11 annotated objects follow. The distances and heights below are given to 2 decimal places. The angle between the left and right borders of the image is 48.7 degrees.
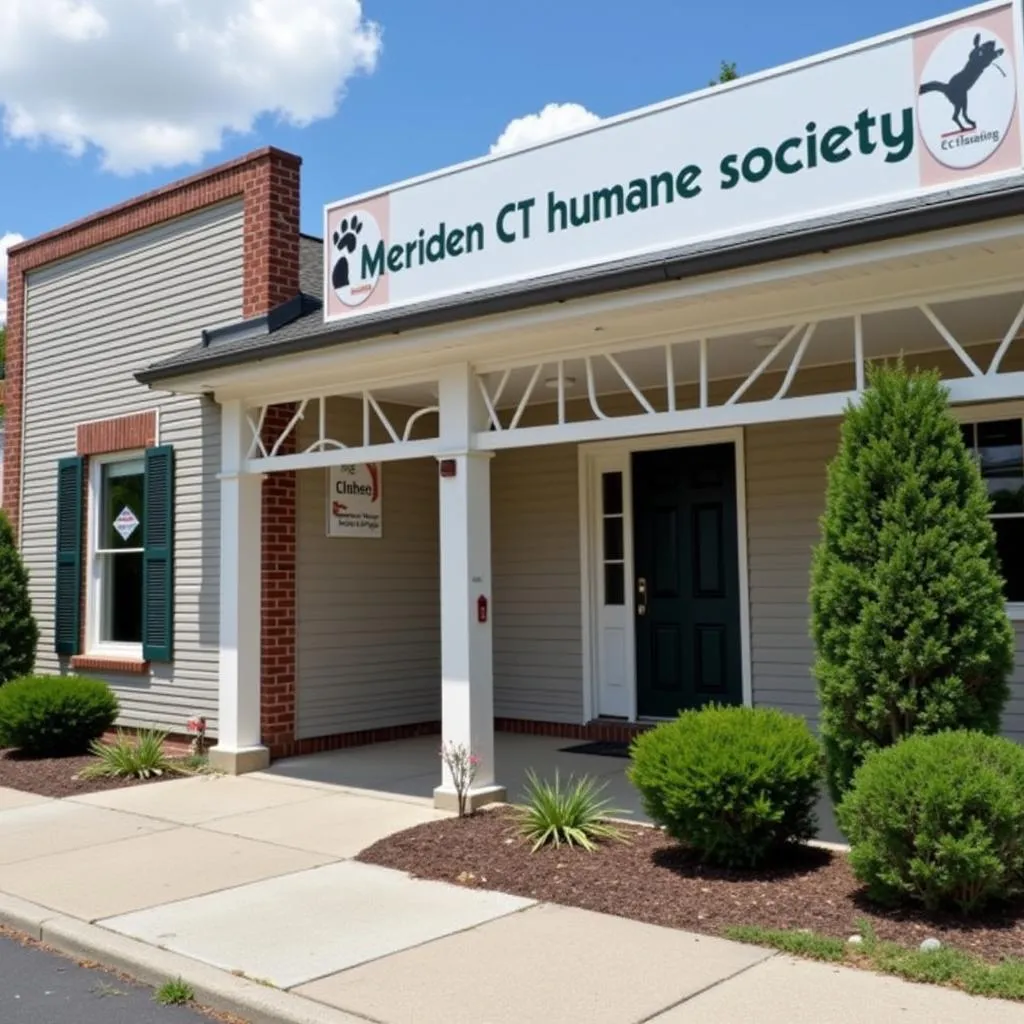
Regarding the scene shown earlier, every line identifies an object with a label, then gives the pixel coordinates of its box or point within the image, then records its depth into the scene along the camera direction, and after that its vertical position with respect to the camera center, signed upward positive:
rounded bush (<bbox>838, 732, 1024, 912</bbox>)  4.64 -1.04
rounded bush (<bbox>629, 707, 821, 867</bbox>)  5.49 -1.01
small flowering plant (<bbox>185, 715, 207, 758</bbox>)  9.72 -1.27
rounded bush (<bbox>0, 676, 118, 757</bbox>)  9.61 -1.08
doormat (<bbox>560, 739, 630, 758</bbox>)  9.34 -1.43
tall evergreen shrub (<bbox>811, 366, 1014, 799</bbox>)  5.23 -0.06
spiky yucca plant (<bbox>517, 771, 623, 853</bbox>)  6.30 -1.36
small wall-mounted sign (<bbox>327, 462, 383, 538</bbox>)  9.94 +0.73
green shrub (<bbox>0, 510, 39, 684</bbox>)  10.81 -0.31
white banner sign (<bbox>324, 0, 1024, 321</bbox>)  5.65 +2.37
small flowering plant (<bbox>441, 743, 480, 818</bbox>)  7.19 -1.19
